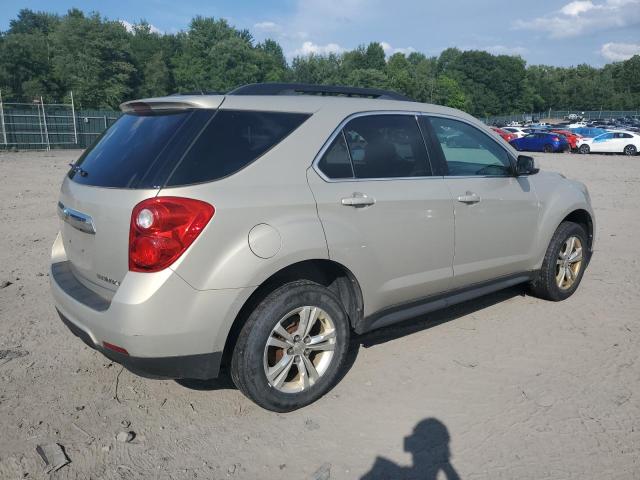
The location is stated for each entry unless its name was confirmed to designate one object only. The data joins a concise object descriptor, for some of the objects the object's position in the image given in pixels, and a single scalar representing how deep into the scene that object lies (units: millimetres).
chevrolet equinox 2736
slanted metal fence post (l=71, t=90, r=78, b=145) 30556
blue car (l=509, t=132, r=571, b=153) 34125
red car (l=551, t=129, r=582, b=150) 34062
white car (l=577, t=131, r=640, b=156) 31250
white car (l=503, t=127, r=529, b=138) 39362
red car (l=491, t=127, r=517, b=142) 38531
